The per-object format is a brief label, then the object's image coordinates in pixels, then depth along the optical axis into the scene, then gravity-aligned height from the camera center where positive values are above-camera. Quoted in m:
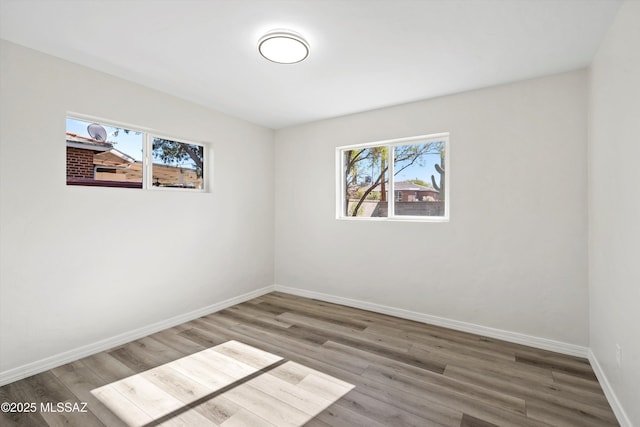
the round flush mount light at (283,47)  2.16 +1.29
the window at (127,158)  2.73 +0.58
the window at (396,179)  3.51 +0.44
